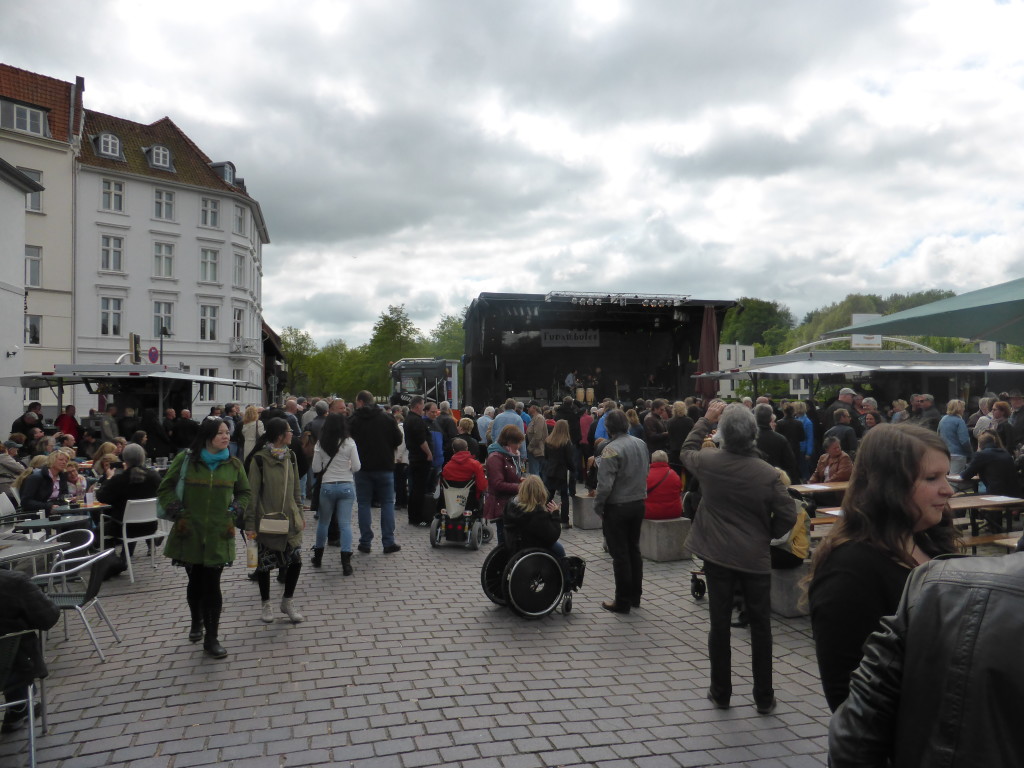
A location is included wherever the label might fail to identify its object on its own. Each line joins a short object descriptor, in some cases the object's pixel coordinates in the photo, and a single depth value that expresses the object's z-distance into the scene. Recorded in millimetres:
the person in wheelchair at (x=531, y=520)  6566
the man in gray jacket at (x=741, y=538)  4582
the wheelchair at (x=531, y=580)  6449
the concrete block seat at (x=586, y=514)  11242
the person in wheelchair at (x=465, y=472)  9508
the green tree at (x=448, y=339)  77262
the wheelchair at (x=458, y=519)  9500
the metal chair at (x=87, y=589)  5090
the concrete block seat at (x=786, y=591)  6508
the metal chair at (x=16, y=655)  3693
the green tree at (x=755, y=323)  99250
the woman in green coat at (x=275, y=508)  6223
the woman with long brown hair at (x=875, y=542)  1957
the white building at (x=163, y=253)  40406
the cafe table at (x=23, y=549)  4910
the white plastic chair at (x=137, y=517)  7840
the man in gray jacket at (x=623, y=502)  6516
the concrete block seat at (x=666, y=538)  8703
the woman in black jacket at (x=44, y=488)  8250
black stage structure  21906
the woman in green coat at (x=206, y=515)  5543
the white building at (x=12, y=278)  20578
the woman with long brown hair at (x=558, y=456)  10430
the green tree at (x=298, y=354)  77250
